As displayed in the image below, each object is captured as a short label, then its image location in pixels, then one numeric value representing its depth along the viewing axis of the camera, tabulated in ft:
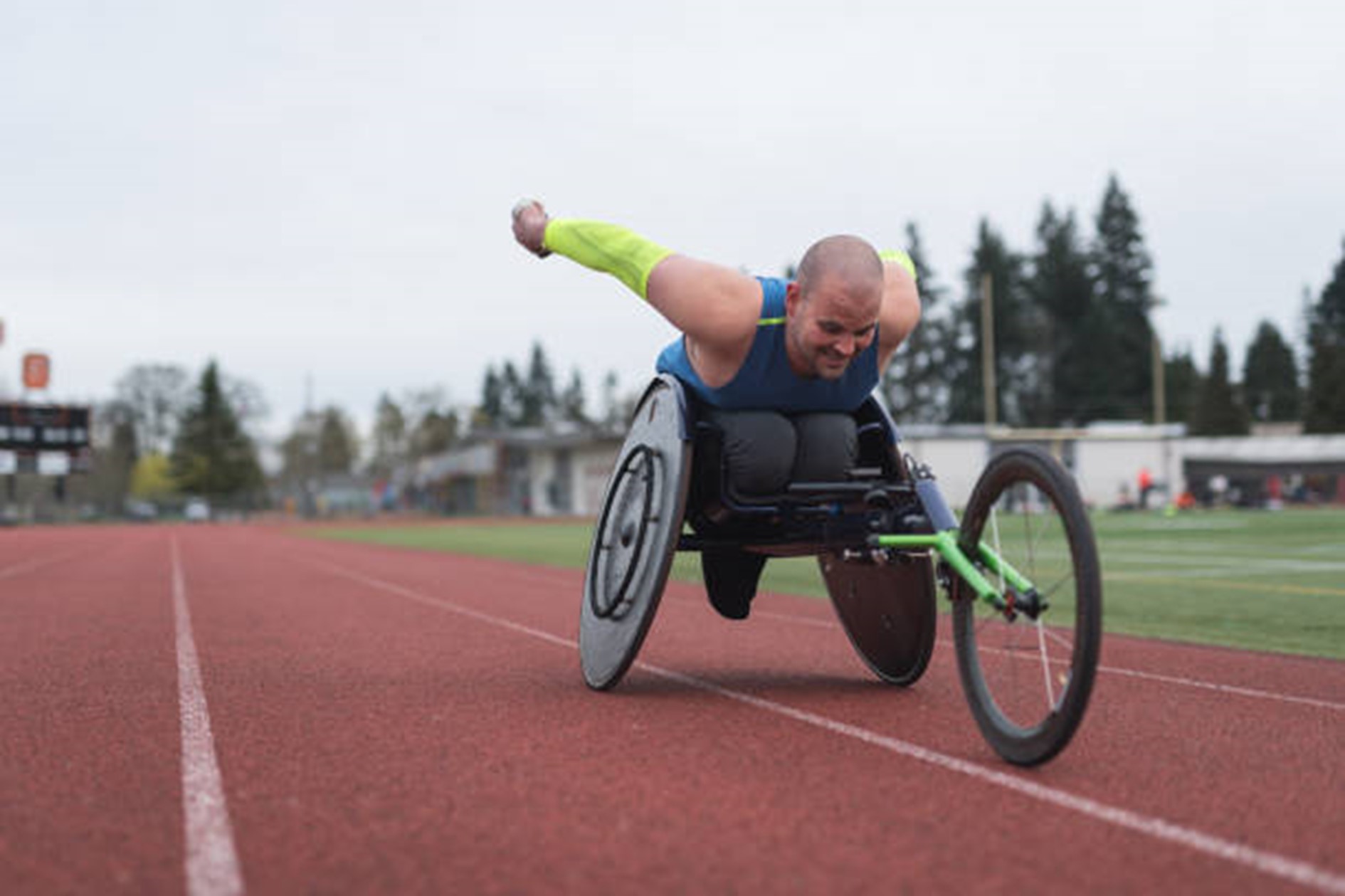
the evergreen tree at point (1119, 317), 256.32
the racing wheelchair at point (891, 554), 11.87
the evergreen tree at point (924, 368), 267.18
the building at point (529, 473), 208.23
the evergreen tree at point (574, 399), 454.40
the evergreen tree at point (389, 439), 393.91
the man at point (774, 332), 14.12
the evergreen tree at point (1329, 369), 241.14
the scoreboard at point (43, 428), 176.86
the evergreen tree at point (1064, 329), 257.34
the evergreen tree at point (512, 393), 461.78
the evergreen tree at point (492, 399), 459.73
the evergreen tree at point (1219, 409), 264.31
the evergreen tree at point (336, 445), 434.30
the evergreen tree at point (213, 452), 305.32
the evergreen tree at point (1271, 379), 312.50
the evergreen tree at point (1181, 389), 289.53
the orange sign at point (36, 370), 187.11
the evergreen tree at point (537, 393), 457.27
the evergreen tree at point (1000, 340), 263.49
